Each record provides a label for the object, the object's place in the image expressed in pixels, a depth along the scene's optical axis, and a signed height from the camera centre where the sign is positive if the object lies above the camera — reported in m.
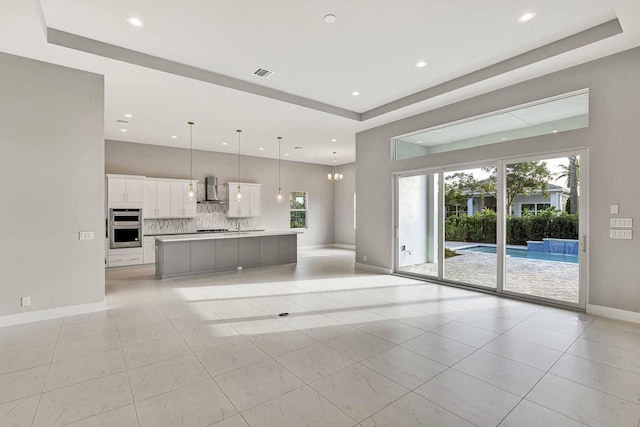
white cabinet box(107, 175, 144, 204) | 7.59 +0.62
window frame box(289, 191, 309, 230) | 11.90 +0.13
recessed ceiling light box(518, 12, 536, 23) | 3.35 +2.14
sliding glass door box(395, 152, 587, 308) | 4.42 -0.22
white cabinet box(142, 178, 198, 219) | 8.21 +0.39
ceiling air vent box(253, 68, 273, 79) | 4.66 +2.15
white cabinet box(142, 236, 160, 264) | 8.12 -0.93
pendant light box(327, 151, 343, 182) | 9.47 +1.19
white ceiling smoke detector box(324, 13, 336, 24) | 3.37 +2.14
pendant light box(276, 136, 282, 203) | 11.09 +1.60
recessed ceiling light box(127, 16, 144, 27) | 3.41 +2.14
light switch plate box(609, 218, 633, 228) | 3.84 -0.12
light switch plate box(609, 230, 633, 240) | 3.83 -0.27
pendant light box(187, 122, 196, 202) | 6.81 +1.98
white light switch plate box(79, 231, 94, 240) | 4.20 -0.29
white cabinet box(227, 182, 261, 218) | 9.75 +0.37
